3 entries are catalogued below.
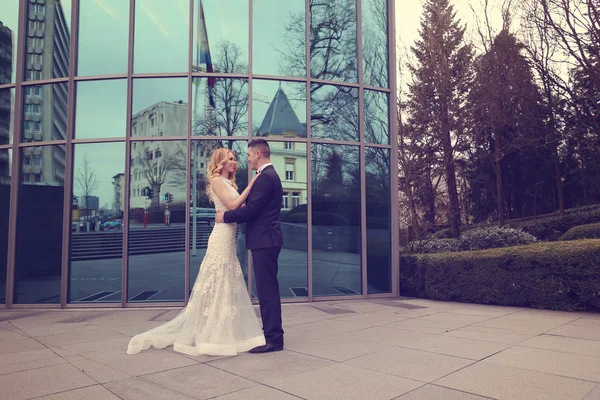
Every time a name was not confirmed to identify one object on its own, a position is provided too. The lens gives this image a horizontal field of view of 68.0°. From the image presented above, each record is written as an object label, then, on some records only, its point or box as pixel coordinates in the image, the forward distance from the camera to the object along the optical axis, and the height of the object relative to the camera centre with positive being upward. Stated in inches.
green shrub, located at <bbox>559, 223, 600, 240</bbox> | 535.4 -10.3
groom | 177.3 -5.9
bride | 174.6 -33.8
